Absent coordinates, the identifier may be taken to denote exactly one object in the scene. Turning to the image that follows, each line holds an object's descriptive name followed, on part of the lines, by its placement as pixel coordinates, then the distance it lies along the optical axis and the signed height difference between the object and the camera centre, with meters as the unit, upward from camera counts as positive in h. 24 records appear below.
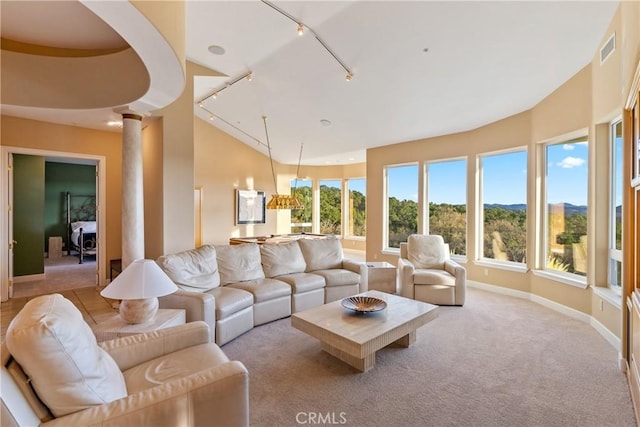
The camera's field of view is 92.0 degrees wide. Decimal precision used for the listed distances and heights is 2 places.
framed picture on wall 8.12 +0.14
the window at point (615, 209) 3.52 +0.05
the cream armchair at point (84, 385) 1.22 -0.79
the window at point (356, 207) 9.86 +0.16
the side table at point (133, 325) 2.45 -0.95
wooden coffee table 2.44 -0.98
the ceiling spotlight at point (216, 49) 4.28 +2.28
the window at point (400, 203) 6.82 +0.22
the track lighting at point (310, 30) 3.32 +2.17
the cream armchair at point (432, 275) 4.49 -0.93
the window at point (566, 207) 4.19 +0.09
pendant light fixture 6.30 +0.20
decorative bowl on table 2.92 -0.91
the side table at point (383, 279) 5.01 -1.08
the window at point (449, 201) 5.98 +0.23
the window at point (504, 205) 5.13 +0.14
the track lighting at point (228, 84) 4.98 +2.22
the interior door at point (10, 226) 4.66 -0.23
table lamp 2.29 -0.59
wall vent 3.16 +1.75
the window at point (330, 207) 10.22 +0.18
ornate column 3.78 +0.27
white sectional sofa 3.15 -0.89
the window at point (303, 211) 9.93 +0.04
